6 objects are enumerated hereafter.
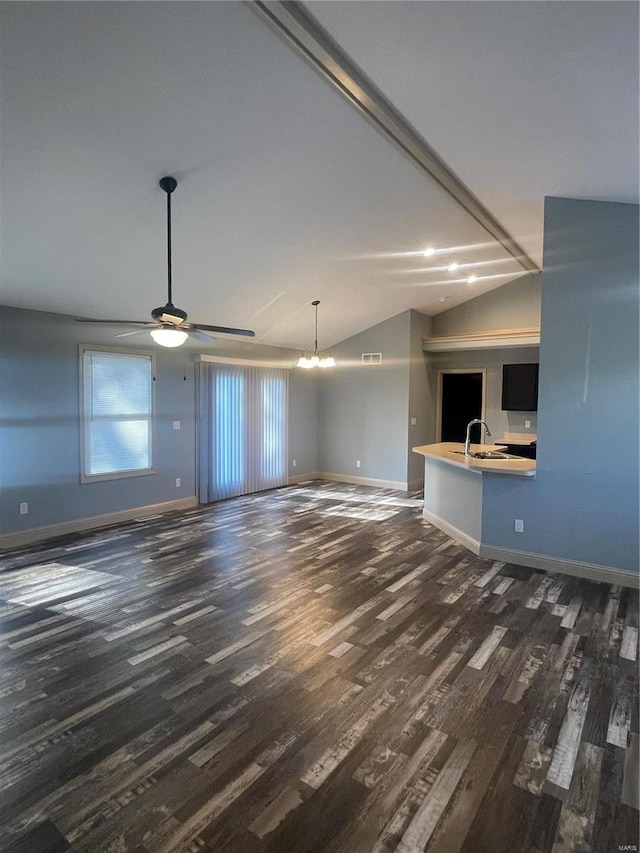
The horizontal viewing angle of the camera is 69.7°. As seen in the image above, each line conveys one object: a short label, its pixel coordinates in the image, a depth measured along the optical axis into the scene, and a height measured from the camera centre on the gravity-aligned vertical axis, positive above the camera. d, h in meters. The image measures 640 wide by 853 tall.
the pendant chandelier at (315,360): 6.42 +0.65
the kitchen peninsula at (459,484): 4.38 -0.87
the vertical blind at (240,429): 6.95 -0.39
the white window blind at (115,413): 5.47 -0.10
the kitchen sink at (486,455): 4.97 -0.52
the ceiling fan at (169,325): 3.16 +0.57
